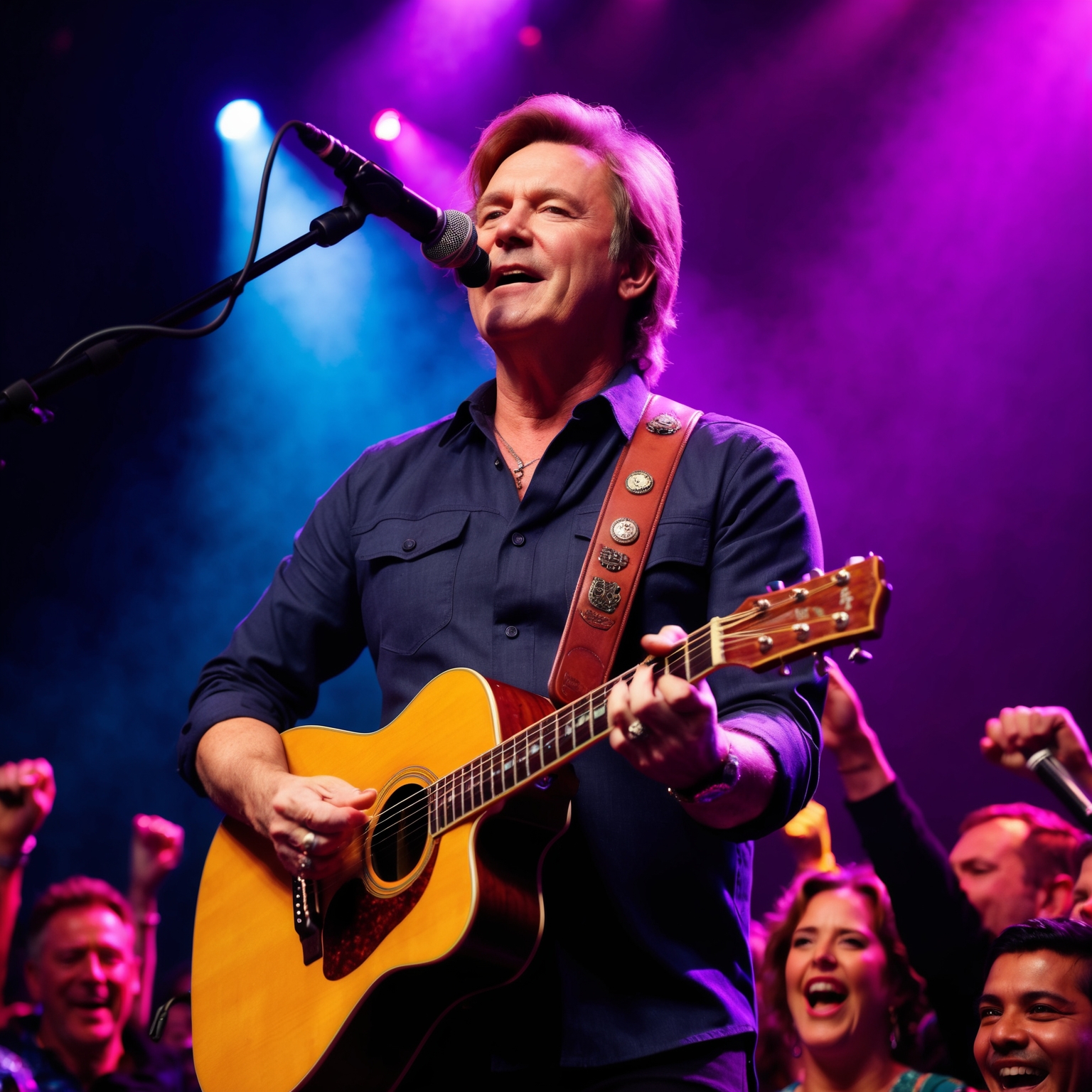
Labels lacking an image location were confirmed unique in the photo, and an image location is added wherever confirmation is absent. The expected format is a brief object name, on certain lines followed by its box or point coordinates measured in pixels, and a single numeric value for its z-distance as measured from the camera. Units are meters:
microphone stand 2.00
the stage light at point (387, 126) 6.64
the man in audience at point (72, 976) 4.33
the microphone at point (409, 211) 2.10
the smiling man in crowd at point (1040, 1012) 2.96
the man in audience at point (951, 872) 3.59
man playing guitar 1.78
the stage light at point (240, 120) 6.40
